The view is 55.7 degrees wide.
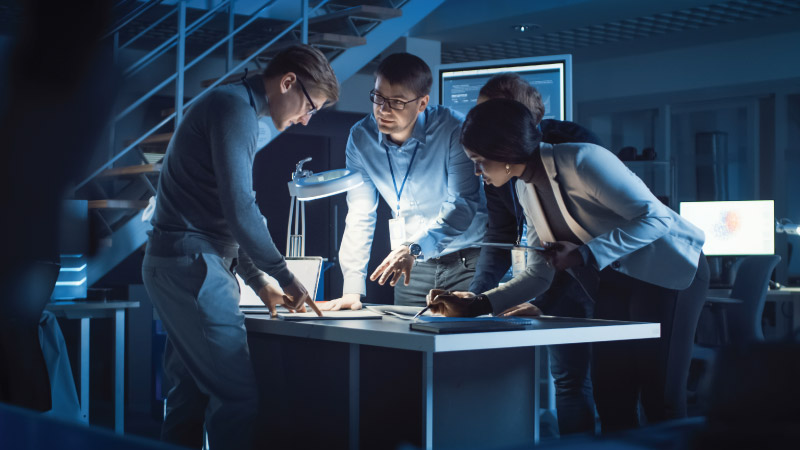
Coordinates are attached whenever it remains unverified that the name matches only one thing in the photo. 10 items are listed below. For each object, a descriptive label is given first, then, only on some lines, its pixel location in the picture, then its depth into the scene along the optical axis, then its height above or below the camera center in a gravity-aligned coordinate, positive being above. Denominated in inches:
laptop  94.0 -3.6
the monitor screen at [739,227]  201.5 +5.1
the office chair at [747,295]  172.4 -11.5
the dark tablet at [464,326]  60.1 -6.8
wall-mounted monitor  169.5 +38.3
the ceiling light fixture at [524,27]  255.3 +73.7
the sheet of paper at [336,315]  78.2 -7.6
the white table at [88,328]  141.1 -16.8
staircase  169.3 +50.8
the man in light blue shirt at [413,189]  96.5 +7.4
